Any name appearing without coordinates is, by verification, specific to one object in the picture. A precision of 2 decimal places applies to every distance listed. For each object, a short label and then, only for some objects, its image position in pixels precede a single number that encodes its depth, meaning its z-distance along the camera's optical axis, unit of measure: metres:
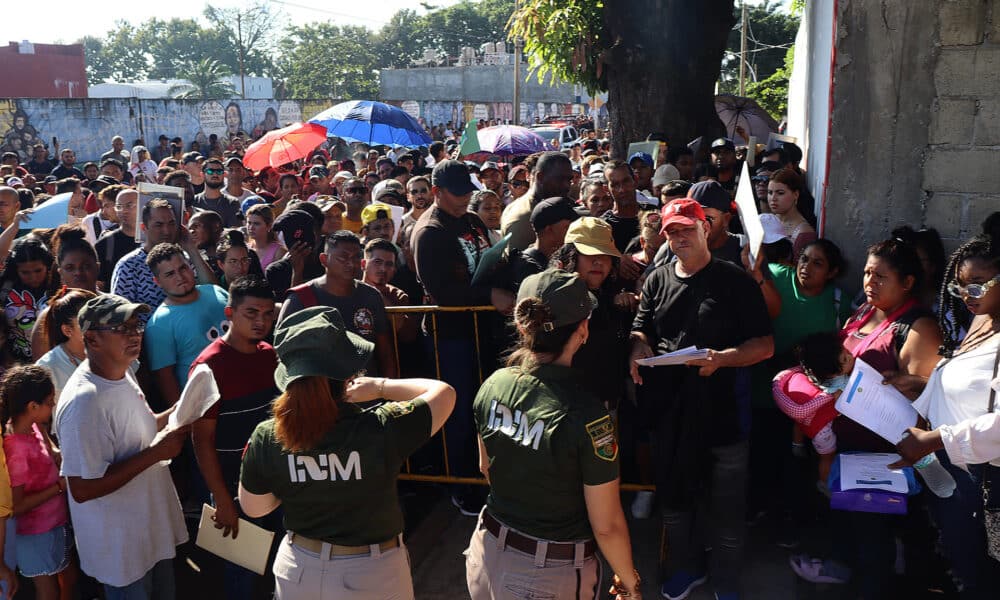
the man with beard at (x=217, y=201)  9.80
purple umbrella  14.34
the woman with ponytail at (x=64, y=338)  4.35
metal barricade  5.17
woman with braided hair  3.35
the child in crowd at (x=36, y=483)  3.79
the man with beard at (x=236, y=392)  3.83
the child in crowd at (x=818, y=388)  4.09
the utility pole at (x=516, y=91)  27.39
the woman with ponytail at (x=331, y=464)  2.77
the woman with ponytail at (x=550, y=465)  2.88
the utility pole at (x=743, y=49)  36.00
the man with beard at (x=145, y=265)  5.54
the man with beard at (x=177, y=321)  4.57
